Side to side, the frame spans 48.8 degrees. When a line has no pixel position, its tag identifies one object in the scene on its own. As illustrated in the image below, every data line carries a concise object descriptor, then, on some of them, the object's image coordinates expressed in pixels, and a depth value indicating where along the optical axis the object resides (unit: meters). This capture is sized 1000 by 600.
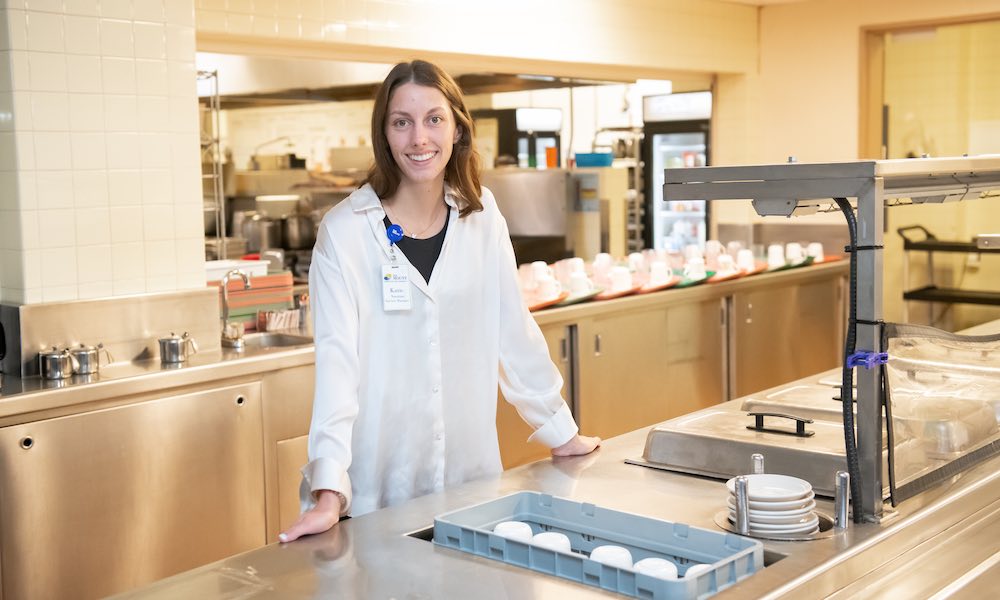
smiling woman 2.46
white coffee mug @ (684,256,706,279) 6.05
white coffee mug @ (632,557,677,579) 1.74
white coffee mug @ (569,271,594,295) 5.33
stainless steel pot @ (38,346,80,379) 3.46
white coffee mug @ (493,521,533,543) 1.94
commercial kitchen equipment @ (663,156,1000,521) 1.96
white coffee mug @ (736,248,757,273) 6.39
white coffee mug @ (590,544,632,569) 1.82
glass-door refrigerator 7.32
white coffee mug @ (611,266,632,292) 5.54
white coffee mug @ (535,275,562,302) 5.11
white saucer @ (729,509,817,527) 1.95
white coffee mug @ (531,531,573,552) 1.90
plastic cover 2.07
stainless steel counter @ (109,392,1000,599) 1.78
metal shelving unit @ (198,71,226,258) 4.94
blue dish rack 1.73
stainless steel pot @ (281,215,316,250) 6.08
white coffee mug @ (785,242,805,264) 6.79
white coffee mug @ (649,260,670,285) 5.79
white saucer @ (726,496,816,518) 1.95
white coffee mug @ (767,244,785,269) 6.62
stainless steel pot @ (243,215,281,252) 6.04
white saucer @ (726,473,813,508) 1.96
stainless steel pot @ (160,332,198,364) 3.78
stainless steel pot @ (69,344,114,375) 3.53
